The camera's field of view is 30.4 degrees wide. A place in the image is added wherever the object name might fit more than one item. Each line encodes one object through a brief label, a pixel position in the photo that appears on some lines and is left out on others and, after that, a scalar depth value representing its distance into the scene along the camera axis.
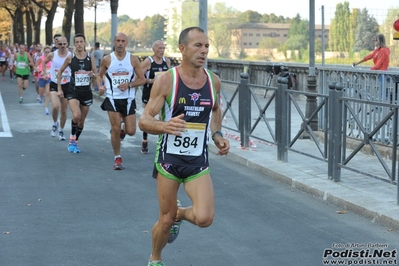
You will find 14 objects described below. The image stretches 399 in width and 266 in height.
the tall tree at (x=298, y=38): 48.29
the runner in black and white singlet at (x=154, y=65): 12.65
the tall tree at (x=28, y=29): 64.50
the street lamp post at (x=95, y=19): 45.07
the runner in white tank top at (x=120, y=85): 10.95
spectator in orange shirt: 13.87
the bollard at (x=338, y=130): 9.07
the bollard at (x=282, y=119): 10.84
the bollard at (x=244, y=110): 12.26
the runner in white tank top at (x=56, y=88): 13.80
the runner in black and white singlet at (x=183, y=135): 5.63
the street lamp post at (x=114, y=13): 22.84
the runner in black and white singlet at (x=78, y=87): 12.36
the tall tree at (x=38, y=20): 59.72
